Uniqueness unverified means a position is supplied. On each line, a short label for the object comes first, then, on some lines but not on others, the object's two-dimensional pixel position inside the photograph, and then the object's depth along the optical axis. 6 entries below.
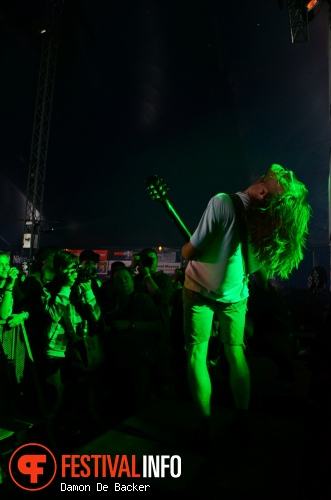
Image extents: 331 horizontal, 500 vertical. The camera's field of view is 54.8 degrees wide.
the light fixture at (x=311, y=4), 8.95
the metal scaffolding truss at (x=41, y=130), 15.34
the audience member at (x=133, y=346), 3.68
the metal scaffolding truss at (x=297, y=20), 9.30
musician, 2.16
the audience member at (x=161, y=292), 4.21
